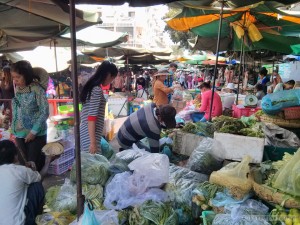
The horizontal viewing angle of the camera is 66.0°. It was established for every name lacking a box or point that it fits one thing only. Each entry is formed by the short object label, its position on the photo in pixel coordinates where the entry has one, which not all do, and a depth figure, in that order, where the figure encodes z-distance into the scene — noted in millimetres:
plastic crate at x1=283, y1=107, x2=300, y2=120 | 2962
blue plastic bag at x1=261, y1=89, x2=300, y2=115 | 2994
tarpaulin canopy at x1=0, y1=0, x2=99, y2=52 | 2997
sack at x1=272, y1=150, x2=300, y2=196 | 1577
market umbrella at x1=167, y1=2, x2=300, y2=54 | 4080
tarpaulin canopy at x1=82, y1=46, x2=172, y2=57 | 9155
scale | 4510
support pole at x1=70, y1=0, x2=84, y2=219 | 1518
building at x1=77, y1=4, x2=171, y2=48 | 50970
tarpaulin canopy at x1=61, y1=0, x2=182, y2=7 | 2096
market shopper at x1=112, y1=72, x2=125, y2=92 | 13466
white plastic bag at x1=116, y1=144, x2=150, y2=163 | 2330
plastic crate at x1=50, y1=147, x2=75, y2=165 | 4038
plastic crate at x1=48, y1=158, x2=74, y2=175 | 4053
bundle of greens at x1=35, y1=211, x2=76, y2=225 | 1964
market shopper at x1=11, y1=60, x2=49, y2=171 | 2801
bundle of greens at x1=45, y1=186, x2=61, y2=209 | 2168
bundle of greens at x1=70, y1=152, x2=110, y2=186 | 2152
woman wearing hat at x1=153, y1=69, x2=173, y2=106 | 5121
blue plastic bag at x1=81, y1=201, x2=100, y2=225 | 1543
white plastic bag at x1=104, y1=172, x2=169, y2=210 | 1955
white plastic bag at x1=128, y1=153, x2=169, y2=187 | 2000
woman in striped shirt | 2502
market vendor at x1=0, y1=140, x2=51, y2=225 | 2030
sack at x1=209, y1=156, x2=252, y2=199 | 1814
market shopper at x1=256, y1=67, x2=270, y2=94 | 8797
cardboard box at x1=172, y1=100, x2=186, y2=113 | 7775
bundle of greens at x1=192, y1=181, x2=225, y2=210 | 1919
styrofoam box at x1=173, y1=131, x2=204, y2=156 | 2907
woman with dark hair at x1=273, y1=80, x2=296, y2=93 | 6529
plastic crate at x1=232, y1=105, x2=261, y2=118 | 4464
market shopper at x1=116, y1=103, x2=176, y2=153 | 2418
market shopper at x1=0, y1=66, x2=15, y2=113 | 5244
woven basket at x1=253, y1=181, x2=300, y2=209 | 1616
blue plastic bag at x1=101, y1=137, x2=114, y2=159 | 3052
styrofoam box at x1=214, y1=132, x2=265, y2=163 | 2382
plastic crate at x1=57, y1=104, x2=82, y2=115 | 5108
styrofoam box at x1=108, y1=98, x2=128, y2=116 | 8327
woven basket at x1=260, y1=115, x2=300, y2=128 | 3032
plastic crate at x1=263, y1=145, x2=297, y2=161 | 2618
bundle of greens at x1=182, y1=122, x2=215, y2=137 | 3115
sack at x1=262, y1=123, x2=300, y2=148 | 2749
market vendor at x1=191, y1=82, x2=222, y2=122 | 4752
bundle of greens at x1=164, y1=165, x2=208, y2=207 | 2024
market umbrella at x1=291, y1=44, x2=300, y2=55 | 6457
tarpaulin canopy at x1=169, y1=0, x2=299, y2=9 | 3103
